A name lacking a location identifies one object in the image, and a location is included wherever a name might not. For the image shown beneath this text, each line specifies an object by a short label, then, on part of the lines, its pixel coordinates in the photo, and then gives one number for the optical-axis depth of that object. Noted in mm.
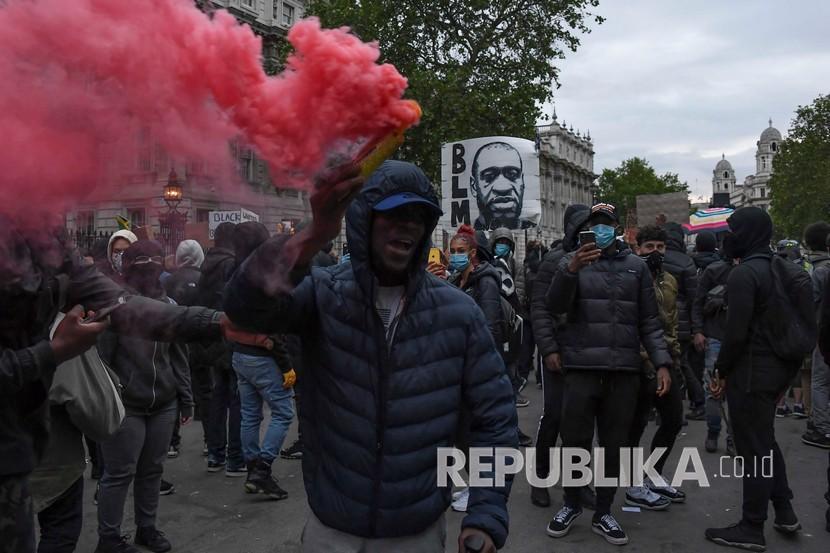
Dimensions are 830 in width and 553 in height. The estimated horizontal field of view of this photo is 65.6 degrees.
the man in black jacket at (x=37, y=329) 2145
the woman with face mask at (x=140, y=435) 3967
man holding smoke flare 2160
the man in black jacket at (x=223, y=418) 5793
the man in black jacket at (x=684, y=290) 7125
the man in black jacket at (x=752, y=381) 4305
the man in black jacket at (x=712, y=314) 6363
